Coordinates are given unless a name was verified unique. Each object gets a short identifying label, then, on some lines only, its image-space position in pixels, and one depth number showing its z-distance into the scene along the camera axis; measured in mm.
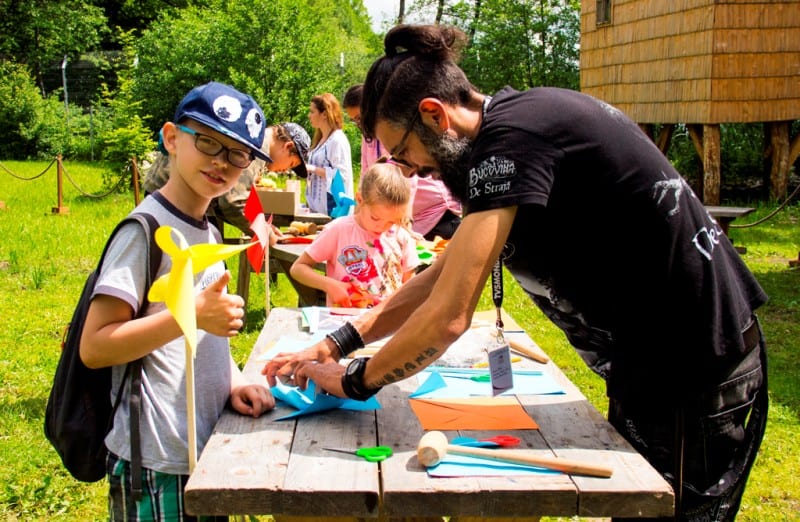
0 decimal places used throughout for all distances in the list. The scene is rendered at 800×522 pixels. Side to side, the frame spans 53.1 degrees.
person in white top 6426
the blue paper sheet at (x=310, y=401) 2078
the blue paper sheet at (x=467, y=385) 2314
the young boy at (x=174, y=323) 1800
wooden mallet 1716
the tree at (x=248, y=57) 17391
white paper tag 2176
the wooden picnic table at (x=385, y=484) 1624
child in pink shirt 3768
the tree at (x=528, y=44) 22739
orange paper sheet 2020
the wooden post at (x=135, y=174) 10447
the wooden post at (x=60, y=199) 11328
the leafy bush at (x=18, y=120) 22016
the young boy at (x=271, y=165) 5148
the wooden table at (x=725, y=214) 8383
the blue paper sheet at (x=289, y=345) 2611
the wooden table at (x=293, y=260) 4659
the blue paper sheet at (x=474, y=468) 1710
